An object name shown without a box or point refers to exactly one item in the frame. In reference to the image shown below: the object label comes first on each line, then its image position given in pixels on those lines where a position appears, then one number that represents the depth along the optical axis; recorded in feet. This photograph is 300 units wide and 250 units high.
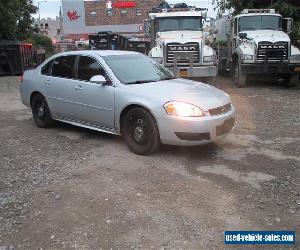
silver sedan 13.62
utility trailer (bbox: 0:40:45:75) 48.42
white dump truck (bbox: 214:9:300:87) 32.21
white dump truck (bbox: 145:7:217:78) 31.23
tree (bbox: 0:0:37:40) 52.12
